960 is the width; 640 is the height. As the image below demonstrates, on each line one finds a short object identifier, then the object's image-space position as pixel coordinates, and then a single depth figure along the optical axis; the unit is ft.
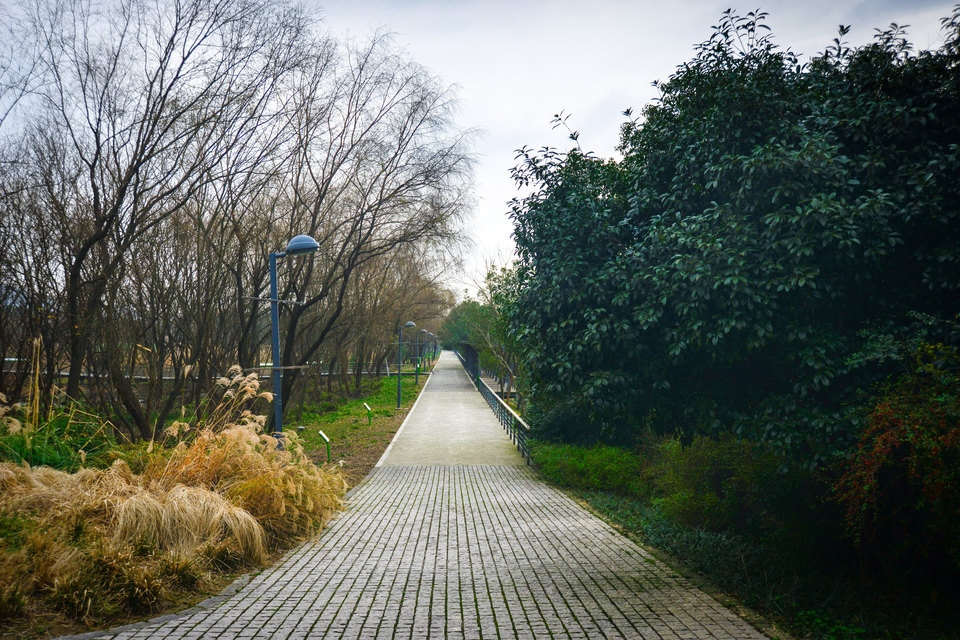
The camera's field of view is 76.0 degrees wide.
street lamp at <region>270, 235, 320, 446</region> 32.17
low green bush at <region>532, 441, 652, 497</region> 42.22
